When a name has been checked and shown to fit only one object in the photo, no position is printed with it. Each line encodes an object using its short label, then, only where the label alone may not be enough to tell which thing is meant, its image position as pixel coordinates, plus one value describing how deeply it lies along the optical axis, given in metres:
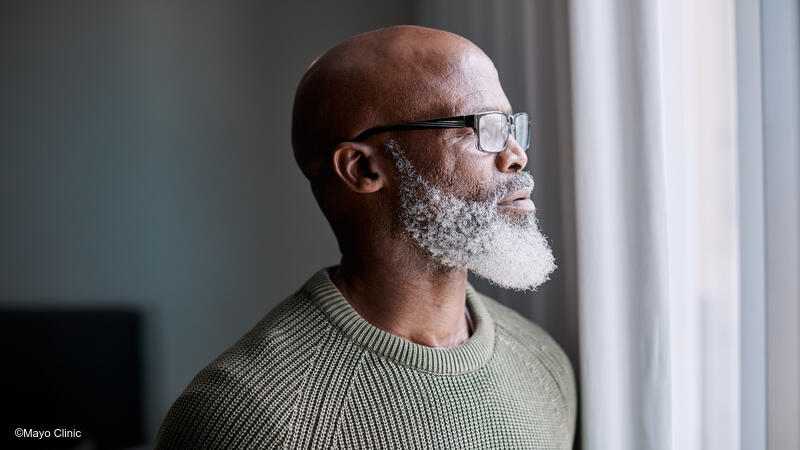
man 1.00
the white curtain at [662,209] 1.05
